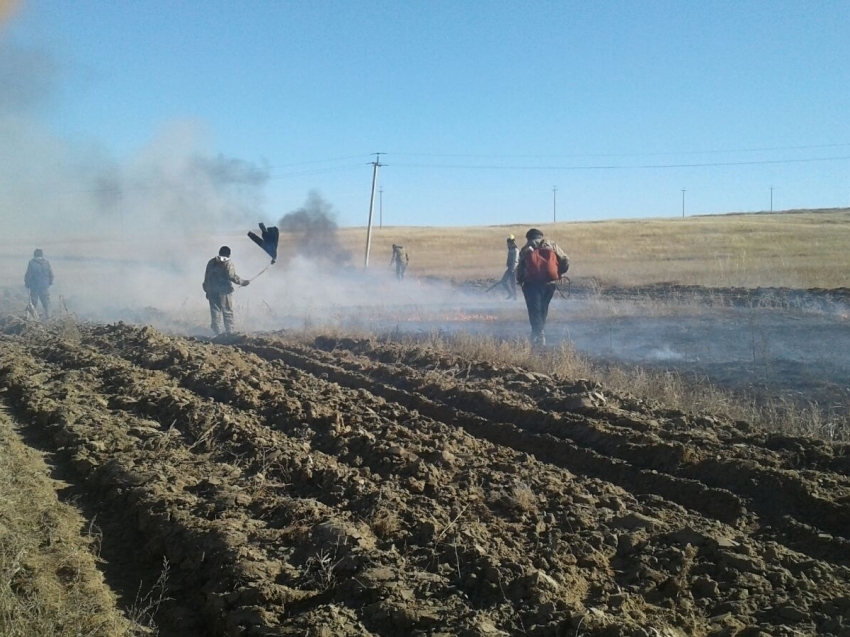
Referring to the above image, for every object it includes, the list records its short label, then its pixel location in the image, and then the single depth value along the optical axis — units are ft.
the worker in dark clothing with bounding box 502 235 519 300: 81.00
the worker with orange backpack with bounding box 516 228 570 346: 44.19
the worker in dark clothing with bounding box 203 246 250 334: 52.47
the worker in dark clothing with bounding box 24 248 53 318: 68.44
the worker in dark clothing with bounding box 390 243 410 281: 113.50
